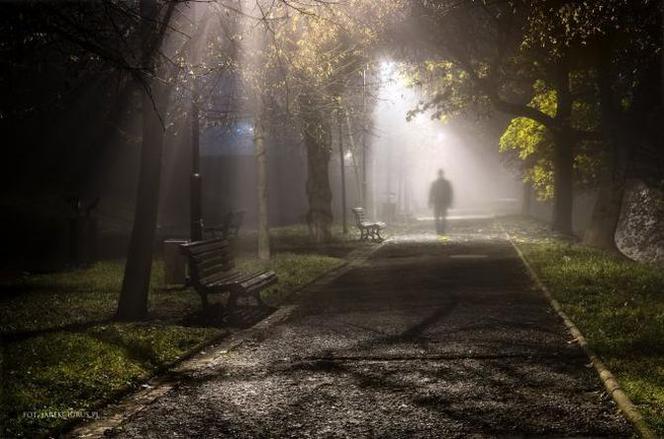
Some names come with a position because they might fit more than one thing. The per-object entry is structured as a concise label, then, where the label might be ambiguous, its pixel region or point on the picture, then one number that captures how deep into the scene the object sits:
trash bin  12.20
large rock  16.61
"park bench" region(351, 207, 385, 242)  22.48
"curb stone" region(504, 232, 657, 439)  4.49
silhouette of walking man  24.30
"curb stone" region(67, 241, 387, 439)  4.98
